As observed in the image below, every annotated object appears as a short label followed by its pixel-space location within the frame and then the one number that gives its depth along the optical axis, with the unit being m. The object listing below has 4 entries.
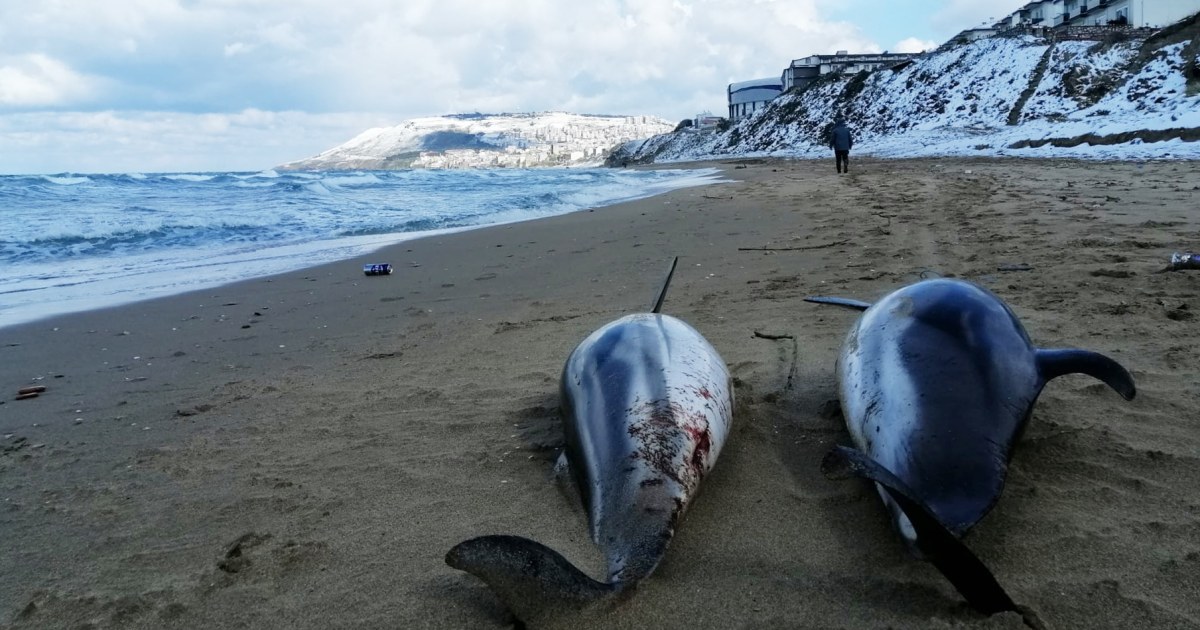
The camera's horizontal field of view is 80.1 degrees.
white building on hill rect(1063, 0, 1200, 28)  46.62
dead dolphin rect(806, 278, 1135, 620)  1.73
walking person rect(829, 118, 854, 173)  19.69
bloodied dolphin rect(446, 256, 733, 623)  1.73
